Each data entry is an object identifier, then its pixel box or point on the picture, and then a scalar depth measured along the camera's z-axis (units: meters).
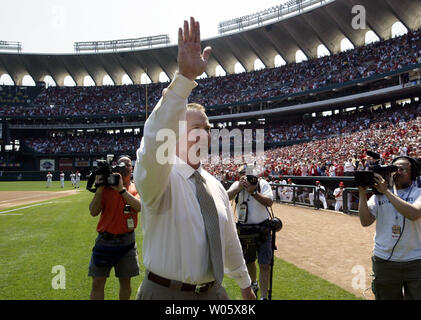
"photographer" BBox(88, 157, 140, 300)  3.90
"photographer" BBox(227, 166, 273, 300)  4.97
